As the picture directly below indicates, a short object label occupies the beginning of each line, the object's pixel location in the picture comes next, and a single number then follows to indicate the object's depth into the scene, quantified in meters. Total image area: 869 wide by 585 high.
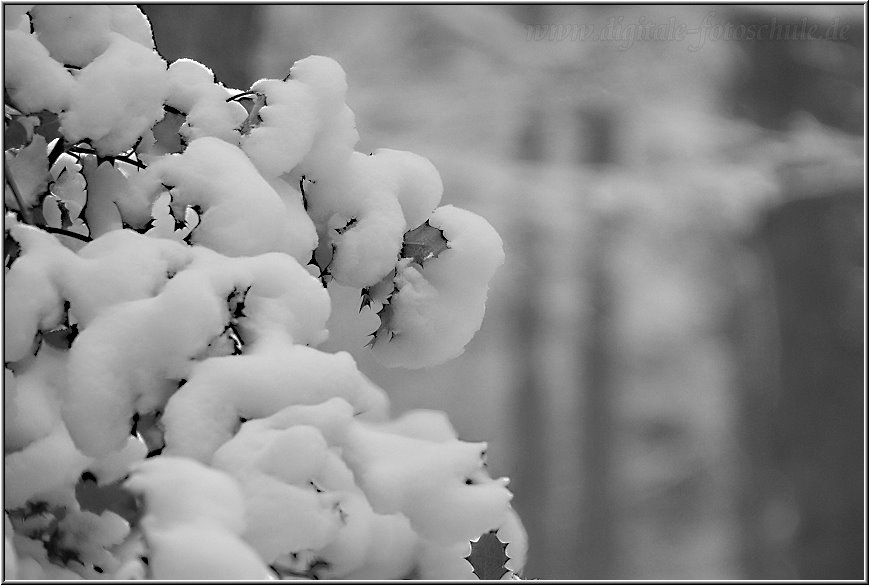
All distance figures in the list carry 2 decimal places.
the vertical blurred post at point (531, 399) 28.50
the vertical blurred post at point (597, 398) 28.08
